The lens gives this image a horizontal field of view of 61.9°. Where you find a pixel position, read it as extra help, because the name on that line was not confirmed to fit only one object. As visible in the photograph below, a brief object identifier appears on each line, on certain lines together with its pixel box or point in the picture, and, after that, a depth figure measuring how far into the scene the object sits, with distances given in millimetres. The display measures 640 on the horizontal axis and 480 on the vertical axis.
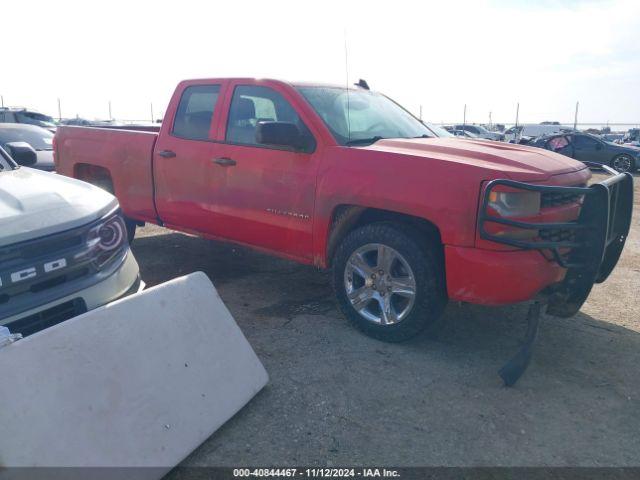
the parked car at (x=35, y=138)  9784
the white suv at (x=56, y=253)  2309
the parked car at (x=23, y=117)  17209
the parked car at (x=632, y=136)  28444
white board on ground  2039
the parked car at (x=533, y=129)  30181
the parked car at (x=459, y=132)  25500
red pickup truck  3248
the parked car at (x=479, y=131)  26617
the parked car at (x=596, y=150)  17031
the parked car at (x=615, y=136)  31003
